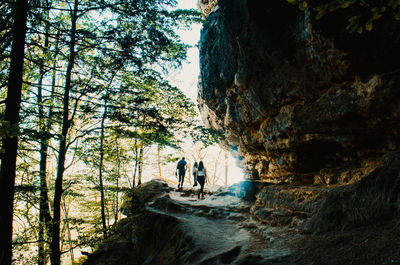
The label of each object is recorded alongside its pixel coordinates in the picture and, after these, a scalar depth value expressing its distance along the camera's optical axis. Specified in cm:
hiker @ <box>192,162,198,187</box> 1342
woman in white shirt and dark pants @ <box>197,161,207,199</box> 1111
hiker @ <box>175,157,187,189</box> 1295
